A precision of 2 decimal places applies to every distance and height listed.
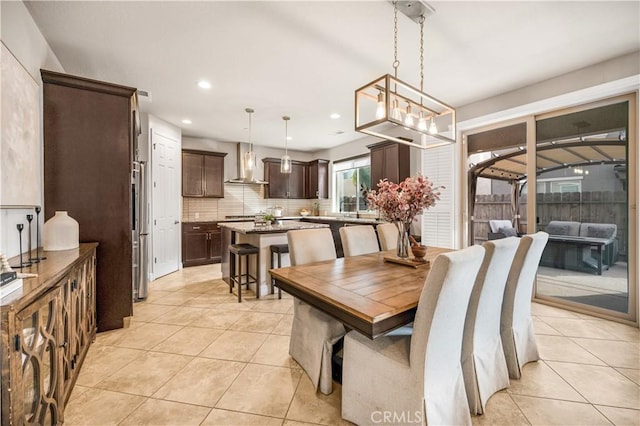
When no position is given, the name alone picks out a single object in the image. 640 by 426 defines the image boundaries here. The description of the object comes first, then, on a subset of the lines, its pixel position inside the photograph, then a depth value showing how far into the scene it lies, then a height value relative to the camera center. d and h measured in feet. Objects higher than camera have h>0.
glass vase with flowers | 7.19 +0.26
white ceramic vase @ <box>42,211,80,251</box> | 6.95 -0.52
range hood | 21.01 +4.59
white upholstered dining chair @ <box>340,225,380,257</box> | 9.14 -1.01
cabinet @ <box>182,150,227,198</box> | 18.13 +2.63
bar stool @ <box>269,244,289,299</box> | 11.86 -1.67
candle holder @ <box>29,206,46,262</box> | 5.73 -0.98
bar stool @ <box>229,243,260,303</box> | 11.40 -2.45
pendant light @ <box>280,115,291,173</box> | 14.80 +2.64
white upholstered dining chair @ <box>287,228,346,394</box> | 5.86 -2.69
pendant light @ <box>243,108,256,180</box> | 13.89 +2.55
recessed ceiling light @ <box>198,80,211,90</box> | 10.80 +5.16
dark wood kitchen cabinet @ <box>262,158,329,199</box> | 21.94 +2.66
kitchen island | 12.14 -1.27
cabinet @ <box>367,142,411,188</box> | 15.21 +2.86
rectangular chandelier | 6.02 +2.42
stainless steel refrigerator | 10.34 -0.93
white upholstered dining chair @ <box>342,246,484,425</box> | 4.00 -2.49
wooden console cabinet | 3.37 -2.01
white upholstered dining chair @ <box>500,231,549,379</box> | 6.20 -2.08
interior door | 14.88 +0.53
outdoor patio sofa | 10.02 -1.43
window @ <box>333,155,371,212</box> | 20.45 +2.25
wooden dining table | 4.17 -1.49
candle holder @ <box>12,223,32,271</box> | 4.76 -1.00
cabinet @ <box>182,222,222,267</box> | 17.53 -2.06
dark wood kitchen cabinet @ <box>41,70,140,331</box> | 7.81 +1.29
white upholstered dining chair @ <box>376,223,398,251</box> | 10.11 -0.94
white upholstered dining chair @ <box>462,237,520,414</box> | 5.21 -2.27
